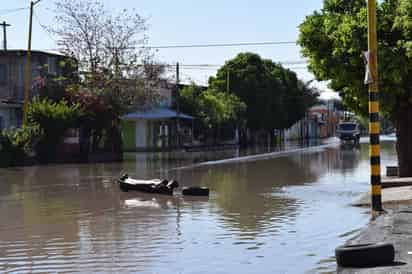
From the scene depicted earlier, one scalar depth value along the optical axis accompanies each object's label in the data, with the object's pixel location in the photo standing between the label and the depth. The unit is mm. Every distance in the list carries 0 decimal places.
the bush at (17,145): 39000
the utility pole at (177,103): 64062
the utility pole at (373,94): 14516
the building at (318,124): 126825
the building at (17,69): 54125
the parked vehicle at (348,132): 79500
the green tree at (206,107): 69938
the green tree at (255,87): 81188
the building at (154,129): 64500
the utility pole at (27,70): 41500
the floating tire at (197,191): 20672
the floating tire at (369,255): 9086
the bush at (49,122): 42594
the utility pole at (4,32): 61188
